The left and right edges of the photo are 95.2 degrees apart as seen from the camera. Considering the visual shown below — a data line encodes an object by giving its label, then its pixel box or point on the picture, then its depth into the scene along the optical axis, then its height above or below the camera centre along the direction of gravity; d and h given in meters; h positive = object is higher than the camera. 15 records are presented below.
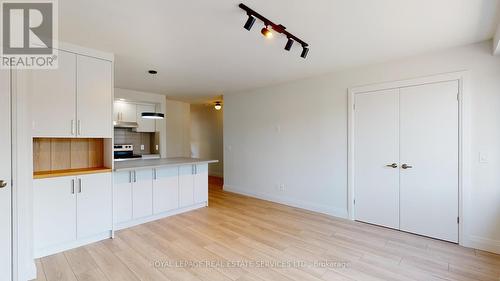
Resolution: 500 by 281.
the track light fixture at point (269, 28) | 1.97 +1.10
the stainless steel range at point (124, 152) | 5.46 -0.30
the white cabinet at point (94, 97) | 2.83 +0.55
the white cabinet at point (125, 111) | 5.36 +0.69
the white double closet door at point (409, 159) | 2.92 -0.28
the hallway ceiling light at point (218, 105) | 6.98 +1.07
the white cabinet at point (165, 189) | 3.72 -0.83
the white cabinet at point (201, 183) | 4.31 -0.84
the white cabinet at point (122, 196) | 3.28 -0.82
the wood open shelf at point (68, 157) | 2.81 -0.22
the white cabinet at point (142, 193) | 3.47 -0.83
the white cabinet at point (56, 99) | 2.53 +0.47
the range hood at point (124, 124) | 5.19 +0.37
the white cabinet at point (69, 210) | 2.54 -0.84
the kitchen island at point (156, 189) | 3.33 -0.81
